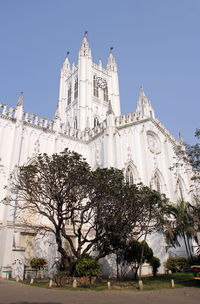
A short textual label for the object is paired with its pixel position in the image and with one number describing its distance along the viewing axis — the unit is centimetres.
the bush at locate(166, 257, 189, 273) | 2109
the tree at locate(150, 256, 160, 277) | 1953
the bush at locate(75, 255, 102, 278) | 1350
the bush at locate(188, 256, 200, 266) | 2189
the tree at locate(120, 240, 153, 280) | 1739
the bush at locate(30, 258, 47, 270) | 1773
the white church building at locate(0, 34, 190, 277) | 1861
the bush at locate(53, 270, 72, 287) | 1268
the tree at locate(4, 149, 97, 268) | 1447
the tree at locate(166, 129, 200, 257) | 2181
